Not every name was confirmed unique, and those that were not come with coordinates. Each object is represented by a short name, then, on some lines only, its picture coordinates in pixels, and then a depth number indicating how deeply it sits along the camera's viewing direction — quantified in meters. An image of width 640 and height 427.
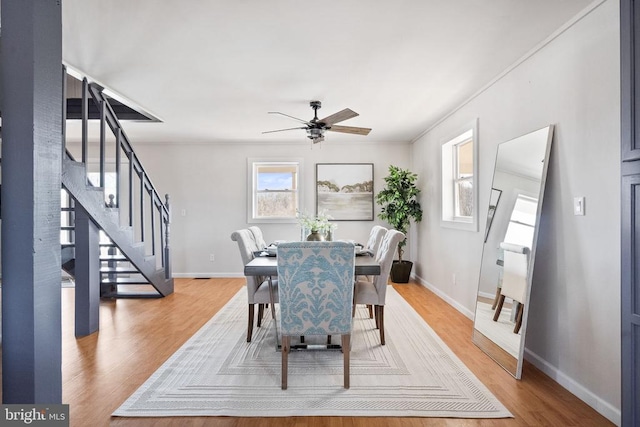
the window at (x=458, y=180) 4.46
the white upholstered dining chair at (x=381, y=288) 3.04
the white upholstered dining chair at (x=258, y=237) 4.13
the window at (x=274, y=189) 6.48
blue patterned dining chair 2.29
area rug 2.12
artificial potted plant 5.82
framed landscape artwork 6.42
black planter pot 5.81
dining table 2.69
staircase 3.12
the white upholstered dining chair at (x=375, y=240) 3.96
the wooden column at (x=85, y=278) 3.47
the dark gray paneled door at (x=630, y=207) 1.50
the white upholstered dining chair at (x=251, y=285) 3.13
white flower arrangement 3.41
